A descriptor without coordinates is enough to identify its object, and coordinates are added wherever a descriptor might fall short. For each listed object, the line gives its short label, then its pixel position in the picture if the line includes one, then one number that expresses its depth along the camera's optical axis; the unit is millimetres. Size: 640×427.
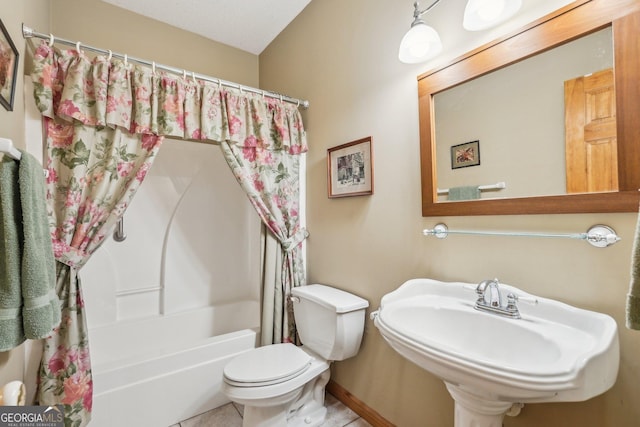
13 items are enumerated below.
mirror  777
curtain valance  1310
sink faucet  931
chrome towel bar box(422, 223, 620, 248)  791
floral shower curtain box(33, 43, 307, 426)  1287
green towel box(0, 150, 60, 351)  792
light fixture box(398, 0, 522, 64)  951
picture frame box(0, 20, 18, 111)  961
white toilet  1284
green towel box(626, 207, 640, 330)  559
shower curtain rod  1258
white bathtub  1416
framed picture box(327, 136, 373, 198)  1547
